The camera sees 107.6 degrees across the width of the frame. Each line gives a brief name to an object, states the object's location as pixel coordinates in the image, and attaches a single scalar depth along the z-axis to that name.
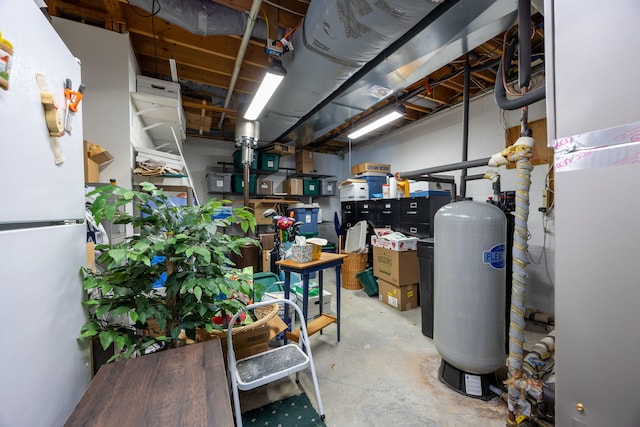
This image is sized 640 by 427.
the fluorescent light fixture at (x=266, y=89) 2.12
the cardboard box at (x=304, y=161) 5.37
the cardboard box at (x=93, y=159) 1.70
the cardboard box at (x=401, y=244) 2.98
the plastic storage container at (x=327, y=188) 5.61
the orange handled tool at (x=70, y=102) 0.83
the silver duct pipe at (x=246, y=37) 1.74
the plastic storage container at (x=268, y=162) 4.74
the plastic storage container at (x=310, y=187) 5.36
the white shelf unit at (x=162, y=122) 2.32
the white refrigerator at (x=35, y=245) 0.55
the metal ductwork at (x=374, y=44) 1.45
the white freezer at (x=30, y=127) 0.56
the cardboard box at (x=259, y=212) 4.49
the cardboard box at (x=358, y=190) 4.59
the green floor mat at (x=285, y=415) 1.37
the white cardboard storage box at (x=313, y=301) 2.40
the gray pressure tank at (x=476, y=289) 1.52
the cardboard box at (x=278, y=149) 4.55
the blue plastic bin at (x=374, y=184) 4.60
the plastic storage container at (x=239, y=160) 4.54
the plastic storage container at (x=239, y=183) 4.63
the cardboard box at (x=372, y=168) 4.66
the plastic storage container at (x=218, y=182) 4.39
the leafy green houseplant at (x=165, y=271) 0.93
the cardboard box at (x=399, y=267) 2.94
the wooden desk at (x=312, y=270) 1.80
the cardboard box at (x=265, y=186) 4.84
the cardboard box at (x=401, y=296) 2.95
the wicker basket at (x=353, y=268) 3.80
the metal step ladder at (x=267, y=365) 1.23
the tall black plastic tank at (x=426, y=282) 2.29
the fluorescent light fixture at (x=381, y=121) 3.27
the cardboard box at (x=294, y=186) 5.19
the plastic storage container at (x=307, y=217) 4.85
